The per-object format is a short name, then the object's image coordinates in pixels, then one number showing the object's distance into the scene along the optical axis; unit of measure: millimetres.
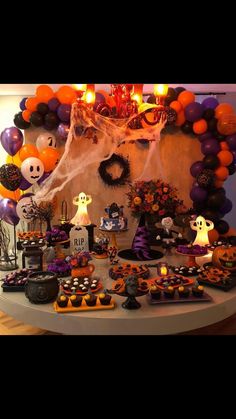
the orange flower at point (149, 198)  4559
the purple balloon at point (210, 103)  5430
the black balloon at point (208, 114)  5348
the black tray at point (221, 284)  3270
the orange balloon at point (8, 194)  5359
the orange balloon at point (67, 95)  5184
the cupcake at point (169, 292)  3064
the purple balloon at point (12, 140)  5074
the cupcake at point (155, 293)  3043
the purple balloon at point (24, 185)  5115
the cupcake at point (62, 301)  2904
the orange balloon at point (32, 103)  5284
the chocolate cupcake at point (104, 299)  2943
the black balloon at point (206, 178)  5281
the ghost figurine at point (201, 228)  4359
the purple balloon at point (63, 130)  5281
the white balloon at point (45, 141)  5395
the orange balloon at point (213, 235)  5289
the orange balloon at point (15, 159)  5465
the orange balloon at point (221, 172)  5422
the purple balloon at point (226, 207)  5582
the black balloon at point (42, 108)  5266
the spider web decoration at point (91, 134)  4457
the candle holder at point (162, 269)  3572
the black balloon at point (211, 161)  5395
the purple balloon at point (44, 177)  5312
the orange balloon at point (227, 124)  5219
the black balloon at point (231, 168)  5534
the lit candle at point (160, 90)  4004
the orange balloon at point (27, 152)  5176
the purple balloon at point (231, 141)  5309
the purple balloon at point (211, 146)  5395
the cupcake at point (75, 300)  2912
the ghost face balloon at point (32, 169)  4809
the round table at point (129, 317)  2795
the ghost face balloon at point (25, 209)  4527
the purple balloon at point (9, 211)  4969
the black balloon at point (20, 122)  5480
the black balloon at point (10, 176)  4410
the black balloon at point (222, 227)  5445
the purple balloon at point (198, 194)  5395
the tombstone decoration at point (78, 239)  3933
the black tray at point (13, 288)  3291
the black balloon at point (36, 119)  5292
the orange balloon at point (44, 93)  5223
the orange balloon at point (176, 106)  5348
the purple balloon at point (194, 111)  5281
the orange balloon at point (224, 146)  5410
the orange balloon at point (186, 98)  5336
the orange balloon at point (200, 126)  5387
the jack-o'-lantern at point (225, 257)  3561
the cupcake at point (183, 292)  3072
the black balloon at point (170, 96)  5355
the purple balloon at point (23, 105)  5449
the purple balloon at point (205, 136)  5470
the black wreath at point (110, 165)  5861
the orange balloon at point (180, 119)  5426
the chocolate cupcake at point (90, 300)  2930
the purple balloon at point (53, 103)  5234
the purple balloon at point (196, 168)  5570
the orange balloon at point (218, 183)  5473
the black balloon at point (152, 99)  5223
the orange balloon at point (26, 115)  5377
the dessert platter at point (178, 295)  3045
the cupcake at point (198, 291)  3066
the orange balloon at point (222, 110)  5305
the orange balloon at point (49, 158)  5230
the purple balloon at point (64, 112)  5152
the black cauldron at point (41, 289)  3008
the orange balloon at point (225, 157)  5359
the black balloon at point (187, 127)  5547
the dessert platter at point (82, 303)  2904
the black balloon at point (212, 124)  5371
